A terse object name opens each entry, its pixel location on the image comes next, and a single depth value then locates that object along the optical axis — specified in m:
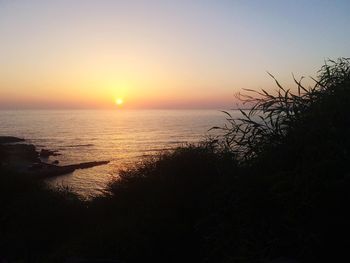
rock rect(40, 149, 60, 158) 76.41
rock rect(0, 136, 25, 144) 99.69
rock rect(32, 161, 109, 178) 54.97
